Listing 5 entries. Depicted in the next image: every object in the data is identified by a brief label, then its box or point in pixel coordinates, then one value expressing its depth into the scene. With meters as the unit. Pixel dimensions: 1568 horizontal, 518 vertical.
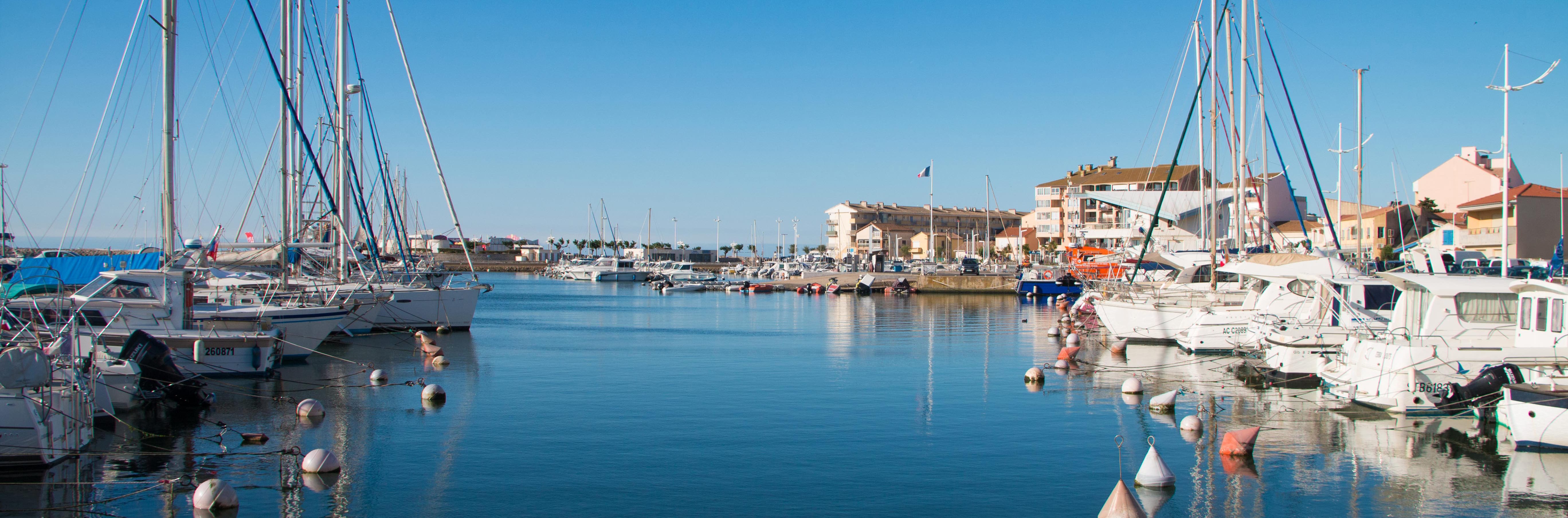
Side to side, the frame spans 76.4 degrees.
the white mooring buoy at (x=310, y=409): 21.25
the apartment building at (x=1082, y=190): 95.38
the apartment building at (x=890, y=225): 151.75
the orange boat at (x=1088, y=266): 68.75
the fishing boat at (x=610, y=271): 138.62
